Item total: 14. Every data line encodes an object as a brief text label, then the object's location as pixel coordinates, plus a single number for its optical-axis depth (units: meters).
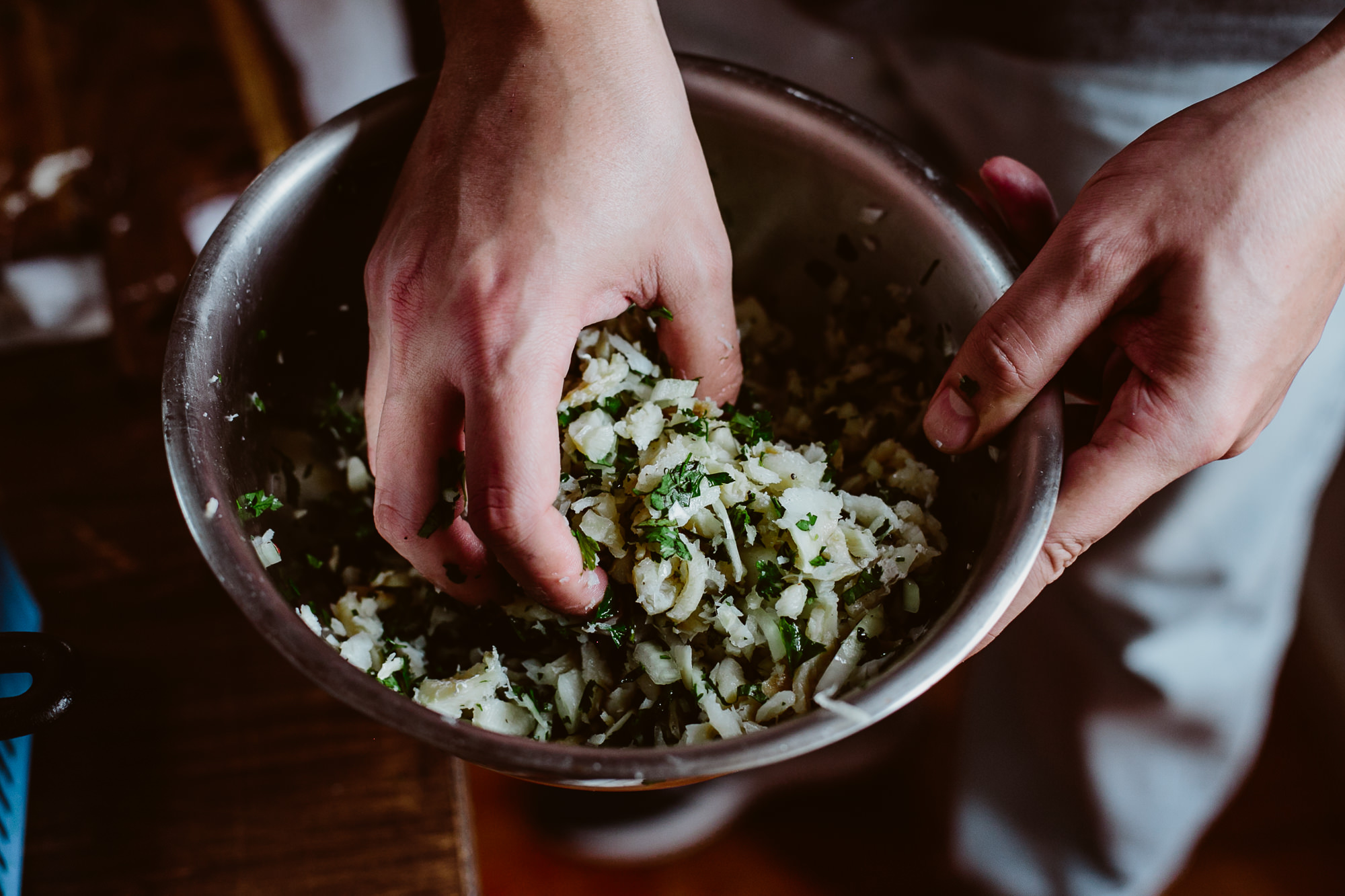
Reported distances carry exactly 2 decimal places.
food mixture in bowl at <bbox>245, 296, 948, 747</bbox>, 0.59
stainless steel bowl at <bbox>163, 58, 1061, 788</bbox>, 0.48
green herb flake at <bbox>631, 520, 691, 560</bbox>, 0.59
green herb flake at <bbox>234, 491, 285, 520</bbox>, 0.58
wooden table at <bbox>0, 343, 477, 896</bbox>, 0.73
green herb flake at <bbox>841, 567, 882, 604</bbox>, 0.62
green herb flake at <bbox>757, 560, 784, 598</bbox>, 0.60
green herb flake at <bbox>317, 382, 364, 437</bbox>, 0.73
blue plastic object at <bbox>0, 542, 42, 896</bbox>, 0.67
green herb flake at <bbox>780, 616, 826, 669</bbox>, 0.60
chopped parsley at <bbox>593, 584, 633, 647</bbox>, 0.61
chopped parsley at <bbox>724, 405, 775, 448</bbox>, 0.67
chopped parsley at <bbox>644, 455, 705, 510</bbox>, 0.59
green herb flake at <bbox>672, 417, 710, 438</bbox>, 0.63
